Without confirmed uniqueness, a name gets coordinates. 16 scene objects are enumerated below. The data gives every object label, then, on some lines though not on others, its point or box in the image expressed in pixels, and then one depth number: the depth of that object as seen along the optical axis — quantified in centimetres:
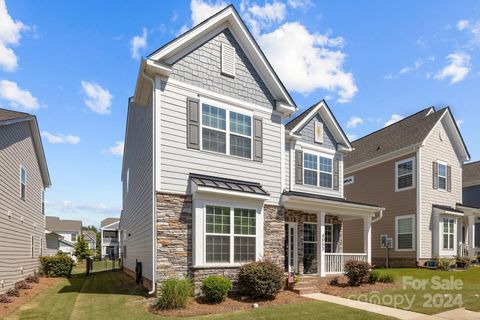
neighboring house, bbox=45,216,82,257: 5891
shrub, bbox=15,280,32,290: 1428
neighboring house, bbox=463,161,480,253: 2997
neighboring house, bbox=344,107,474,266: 2100
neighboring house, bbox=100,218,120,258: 6359
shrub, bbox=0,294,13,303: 1171
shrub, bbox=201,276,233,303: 1049
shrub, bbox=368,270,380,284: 1455
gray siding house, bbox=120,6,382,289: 1123
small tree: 4529
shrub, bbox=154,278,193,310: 971
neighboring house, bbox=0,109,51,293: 1348
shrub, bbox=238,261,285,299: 1112
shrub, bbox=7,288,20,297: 1266
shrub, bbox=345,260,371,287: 1398
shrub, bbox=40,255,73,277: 2058
